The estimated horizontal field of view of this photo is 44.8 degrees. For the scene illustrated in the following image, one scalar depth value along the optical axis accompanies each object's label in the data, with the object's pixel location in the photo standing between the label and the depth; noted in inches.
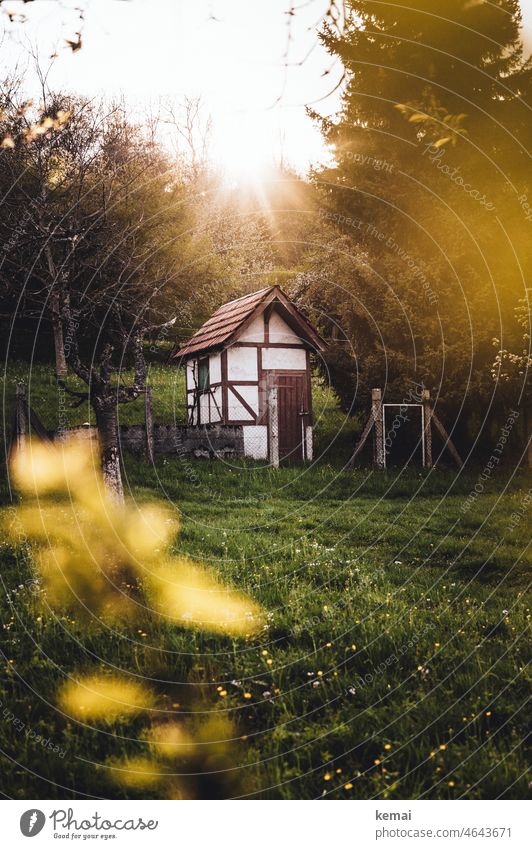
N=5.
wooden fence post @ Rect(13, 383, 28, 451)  519.2
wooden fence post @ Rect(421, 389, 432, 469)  660.1
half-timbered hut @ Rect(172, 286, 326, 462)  783.7
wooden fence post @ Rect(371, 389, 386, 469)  654.5
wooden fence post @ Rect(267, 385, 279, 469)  659.4
